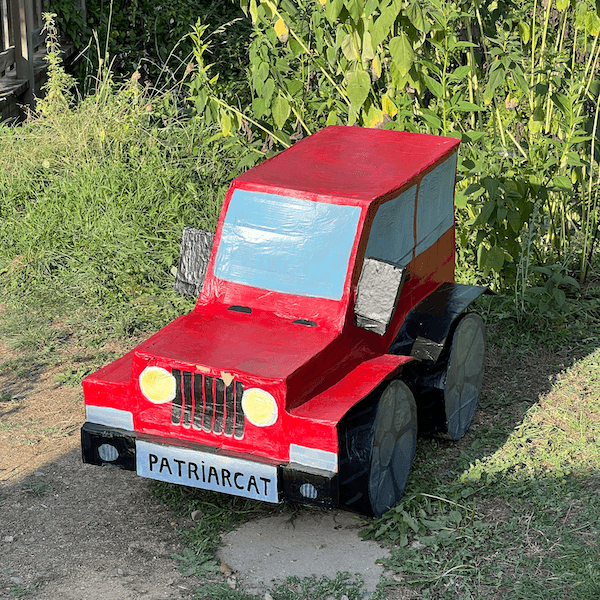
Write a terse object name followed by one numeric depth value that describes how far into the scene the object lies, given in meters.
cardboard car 3.53
